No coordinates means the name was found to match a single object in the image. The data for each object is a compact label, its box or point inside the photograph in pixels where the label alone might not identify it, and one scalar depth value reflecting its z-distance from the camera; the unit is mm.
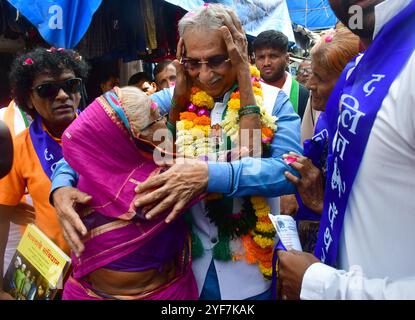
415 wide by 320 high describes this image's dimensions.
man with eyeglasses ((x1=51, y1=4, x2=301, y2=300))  1549
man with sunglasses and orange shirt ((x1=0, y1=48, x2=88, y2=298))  2189
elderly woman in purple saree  1583
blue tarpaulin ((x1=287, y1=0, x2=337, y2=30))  13359
